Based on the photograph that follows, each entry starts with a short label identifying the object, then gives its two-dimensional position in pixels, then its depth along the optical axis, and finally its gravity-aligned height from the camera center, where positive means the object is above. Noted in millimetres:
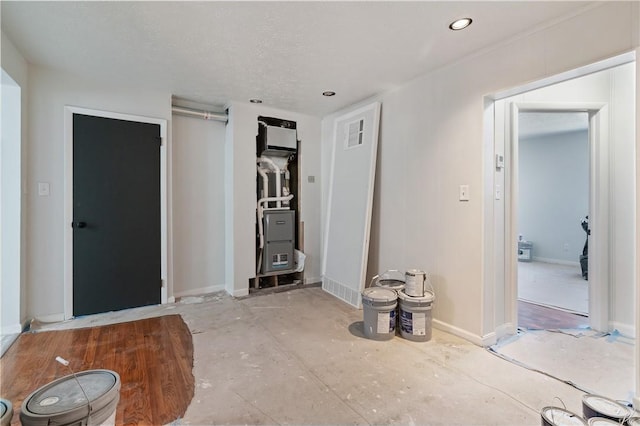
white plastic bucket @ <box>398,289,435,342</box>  2492 -882
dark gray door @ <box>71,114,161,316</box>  3020 -32
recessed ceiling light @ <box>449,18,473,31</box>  1985 +1270
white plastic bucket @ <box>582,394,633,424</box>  1303 -887
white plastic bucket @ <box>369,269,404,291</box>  2916 -701
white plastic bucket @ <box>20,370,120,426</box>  1104 -752
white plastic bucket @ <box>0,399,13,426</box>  1096 -757
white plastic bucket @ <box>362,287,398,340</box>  2516 -869
